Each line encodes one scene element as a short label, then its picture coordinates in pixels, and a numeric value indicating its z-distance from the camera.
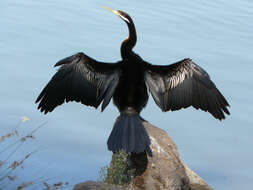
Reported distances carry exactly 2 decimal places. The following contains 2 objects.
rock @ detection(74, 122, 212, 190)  8.95
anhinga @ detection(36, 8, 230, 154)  10.30
